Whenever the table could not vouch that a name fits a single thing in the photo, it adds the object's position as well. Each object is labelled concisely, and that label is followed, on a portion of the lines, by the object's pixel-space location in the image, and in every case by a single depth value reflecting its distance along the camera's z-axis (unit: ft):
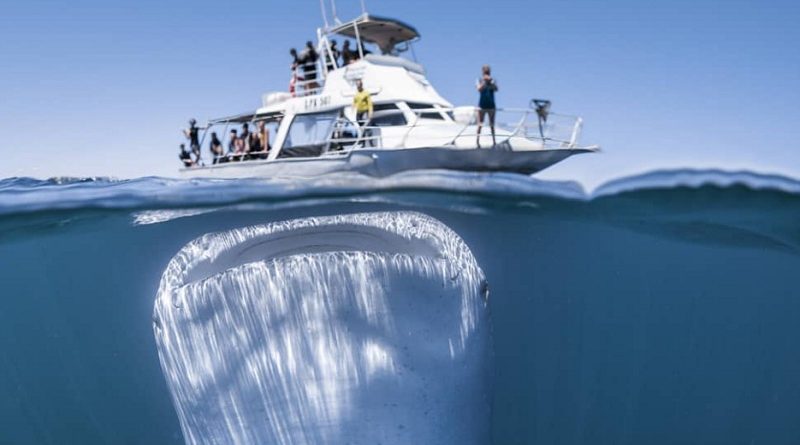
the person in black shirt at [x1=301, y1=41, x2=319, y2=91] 48.67
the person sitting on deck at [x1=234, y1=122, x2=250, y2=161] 44.87
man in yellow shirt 39.73
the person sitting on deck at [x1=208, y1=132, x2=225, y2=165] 45.19
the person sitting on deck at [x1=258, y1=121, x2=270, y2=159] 44.85
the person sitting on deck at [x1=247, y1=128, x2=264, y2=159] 44.21
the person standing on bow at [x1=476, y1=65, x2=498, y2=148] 30.83
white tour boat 31.09
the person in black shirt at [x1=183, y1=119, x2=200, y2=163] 46.01
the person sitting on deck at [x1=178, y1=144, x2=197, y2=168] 44.96
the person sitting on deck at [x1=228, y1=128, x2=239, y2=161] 45.98
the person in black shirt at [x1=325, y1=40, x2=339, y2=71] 49.59
